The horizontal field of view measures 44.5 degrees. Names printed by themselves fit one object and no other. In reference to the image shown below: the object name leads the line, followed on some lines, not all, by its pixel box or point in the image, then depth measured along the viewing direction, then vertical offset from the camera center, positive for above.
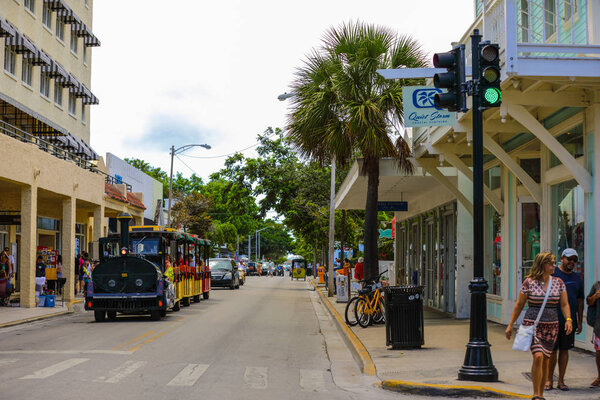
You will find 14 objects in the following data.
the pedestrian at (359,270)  26.83 -0.86
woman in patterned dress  7.84 -0.70
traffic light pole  9.24 -0.56
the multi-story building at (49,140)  23.22 +4.63
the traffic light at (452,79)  9.67 +2.22
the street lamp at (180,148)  42.98 +5.88
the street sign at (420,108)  13.60 +2.59
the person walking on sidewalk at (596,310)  8.75 -0.77
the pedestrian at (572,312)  8.76 -0.80
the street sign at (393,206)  23.95 +1.33
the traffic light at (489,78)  9.46 +2.18
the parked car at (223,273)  40.66 -1.48
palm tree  18.25 +3.68
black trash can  12.64 -1.22
